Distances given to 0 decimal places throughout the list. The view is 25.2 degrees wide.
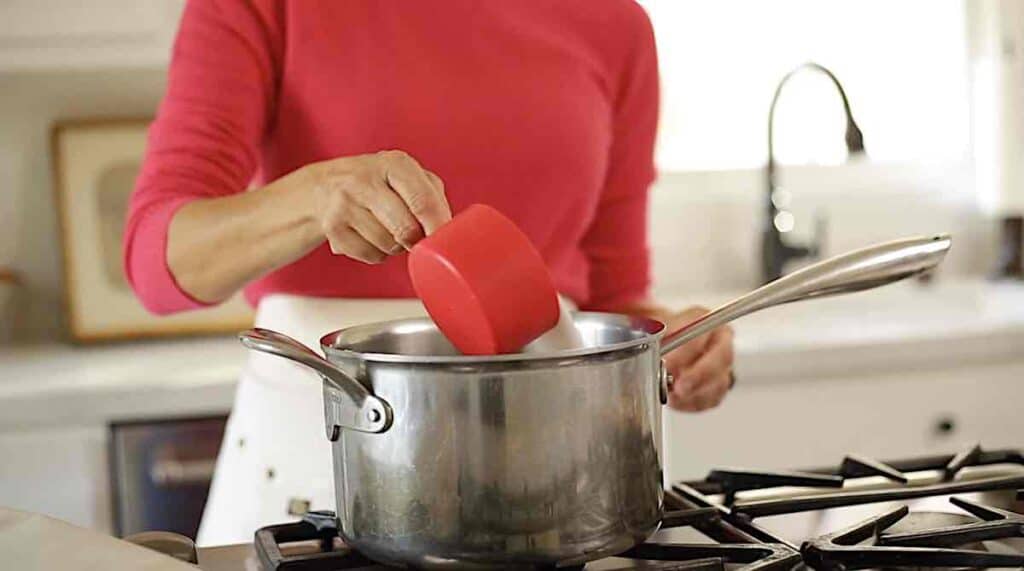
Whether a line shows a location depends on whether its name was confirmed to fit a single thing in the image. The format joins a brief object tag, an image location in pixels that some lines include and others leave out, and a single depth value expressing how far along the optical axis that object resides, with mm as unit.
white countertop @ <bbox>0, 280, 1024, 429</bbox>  2543
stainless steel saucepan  1243
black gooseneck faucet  3509
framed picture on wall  3143
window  3840
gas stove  1311
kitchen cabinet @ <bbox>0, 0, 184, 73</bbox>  2931
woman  1669
